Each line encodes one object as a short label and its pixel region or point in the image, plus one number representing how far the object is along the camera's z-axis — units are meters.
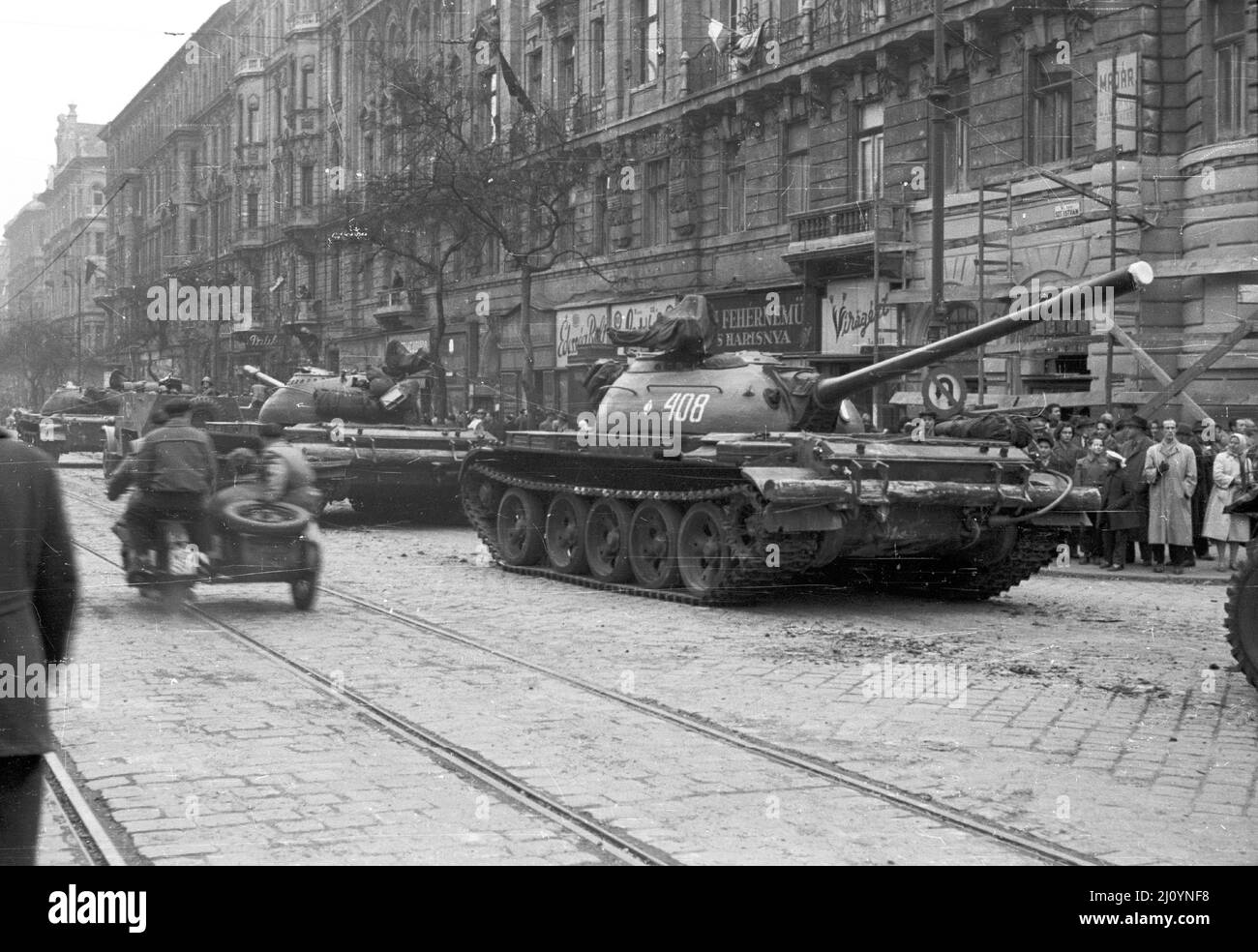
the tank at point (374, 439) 19.31
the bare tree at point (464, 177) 29.77
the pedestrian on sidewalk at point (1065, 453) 16.15
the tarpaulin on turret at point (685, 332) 14.20
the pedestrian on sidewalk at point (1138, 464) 15.73
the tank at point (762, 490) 11.66
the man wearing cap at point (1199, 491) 16.39
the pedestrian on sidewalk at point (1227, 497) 15.12
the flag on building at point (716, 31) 28.94
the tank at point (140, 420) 21.81
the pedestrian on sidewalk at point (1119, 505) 15.84
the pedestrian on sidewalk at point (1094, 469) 16.08
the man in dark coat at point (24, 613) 3.43
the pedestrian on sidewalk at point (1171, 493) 15.55
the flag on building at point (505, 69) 32.41
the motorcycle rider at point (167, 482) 11.02
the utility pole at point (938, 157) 18.12
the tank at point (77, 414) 28.17
